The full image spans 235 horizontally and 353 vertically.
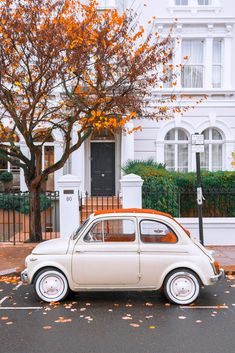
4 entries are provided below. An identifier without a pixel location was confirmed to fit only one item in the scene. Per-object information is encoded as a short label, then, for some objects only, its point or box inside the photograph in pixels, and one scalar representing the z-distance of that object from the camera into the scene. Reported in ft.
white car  20.75
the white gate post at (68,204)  34.73
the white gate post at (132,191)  34.76
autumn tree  30.73
